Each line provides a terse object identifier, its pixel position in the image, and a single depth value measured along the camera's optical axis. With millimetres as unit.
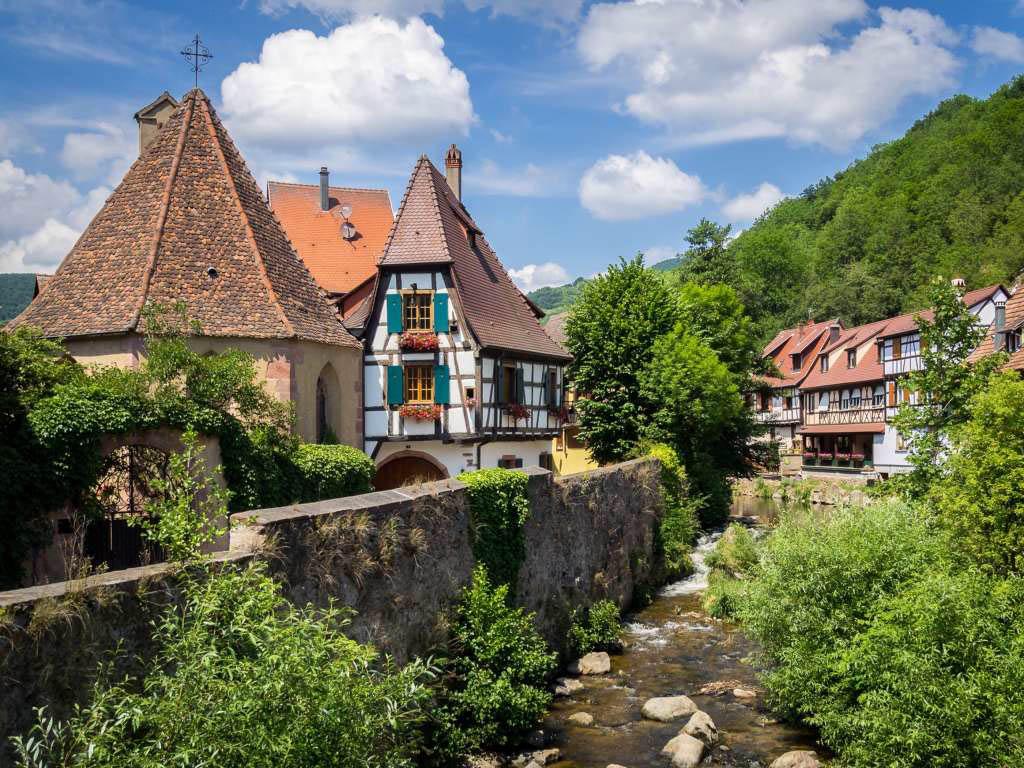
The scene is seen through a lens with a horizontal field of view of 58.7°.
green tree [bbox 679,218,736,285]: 50875
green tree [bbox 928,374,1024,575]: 13391
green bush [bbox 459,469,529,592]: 14555
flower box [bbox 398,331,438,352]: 27469
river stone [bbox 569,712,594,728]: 14273
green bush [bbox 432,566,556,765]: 12227
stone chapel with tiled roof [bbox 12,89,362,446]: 18906
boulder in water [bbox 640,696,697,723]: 14594
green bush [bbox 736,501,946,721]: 12977
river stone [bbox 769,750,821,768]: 12445
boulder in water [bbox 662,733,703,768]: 12727
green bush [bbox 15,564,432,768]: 6098
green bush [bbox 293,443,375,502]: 17734
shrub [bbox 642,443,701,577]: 26469
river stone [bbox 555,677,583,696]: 15742
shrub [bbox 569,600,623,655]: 17969
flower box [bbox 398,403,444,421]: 27484
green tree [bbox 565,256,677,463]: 31406
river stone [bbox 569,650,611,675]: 17047
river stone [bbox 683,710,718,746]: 13578
